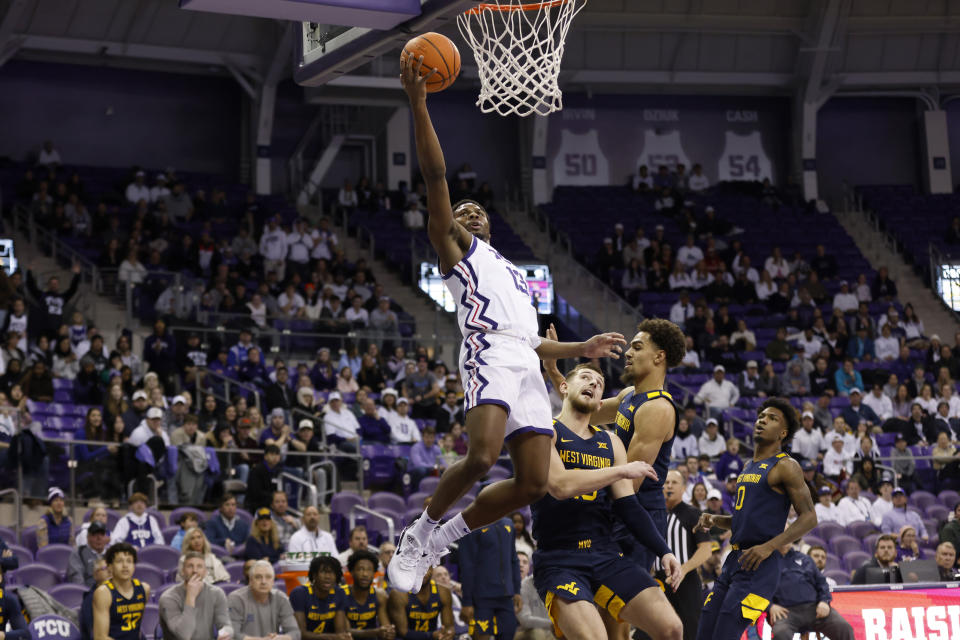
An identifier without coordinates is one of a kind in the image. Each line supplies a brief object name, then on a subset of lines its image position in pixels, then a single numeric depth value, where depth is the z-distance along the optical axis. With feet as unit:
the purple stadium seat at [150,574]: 41.52
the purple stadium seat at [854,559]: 52.54
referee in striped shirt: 28.27
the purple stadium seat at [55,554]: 42.93
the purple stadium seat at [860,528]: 56.59
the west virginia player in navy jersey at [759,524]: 26.73
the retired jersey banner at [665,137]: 106.01
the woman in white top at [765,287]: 87.76
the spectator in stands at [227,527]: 45.98
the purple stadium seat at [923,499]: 61.98
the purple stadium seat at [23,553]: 42.45
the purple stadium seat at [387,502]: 51.70
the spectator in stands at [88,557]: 41.11
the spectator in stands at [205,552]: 40.96
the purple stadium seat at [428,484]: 52.90
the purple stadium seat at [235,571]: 43.52
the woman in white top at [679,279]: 87.15
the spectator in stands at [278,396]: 58.49
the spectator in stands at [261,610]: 38.09
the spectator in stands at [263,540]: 44.75
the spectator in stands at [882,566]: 43.96
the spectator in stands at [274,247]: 76.59
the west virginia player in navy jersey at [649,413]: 24.61
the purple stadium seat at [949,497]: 61.82
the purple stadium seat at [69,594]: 39.68
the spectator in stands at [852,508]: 58.08
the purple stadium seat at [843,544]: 54.44
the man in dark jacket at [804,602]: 31.40
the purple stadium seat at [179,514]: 47.37
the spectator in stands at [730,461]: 60.39
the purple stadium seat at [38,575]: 40.91
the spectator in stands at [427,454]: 56.03
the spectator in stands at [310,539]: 44.68
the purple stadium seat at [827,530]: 55.52
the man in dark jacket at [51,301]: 60.64
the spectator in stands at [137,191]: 82.12
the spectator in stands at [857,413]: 69.05
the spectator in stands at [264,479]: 49.60
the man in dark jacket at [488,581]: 39.68
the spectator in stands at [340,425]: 56.54
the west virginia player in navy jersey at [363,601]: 40.16
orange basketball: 22.00
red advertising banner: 37.11
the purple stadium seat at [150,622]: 39.40
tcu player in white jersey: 21.01
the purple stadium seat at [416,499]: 51.19
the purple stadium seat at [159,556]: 43.27
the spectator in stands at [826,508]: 57.41
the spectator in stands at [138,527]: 43.65
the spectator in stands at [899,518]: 57.16
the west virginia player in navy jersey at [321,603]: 39.60
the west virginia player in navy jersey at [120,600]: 35.91
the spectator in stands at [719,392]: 70.13
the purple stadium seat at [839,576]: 49.42
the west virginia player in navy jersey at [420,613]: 41.01
